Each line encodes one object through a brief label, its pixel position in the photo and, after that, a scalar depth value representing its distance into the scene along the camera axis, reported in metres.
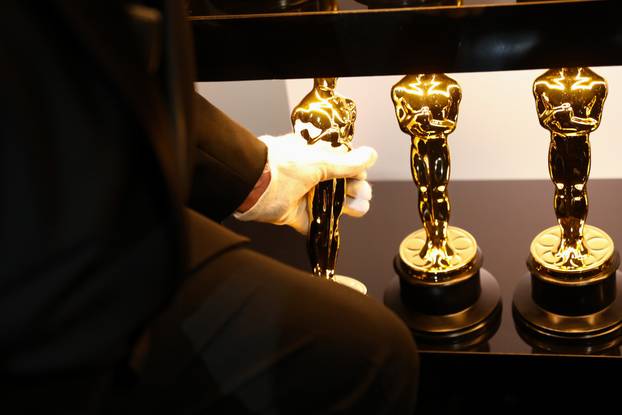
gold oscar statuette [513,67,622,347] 1.52
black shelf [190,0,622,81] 1.34
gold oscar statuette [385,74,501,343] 1.56
